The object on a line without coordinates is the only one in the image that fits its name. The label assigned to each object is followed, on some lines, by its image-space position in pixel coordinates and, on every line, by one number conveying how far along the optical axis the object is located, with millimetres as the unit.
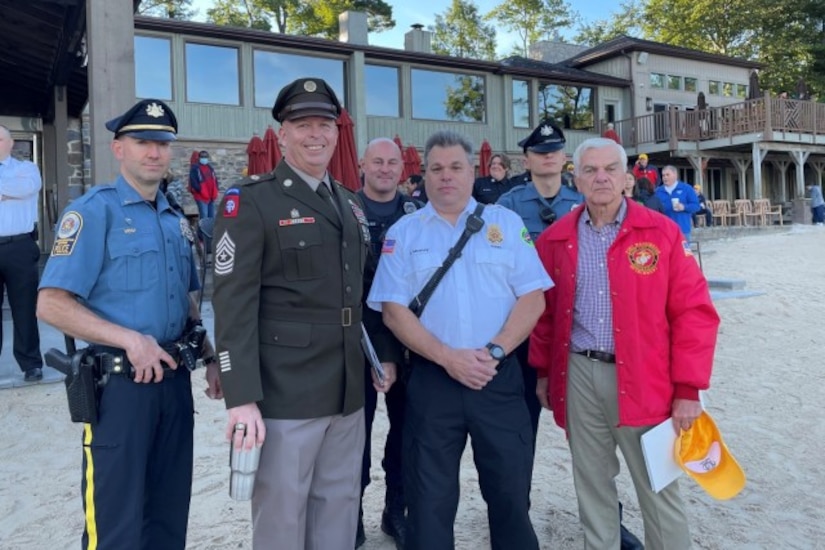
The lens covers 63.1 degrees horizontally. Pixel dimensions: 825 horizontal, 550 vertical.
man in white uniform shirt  2646
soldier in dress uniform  2143
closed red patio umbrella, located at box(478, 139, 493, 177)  14283
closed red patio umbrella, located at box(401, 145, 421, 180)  12609
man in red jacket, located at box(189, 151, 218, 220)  12797
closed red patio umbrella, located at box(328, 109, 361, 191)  7504
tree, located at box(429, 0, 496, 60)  39062
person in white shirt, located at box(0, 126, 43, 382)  5008
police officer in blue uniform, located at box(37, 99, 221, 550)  2215
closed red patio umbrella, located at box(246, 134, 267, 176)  10812
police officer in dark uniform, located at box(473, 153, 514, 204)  6186
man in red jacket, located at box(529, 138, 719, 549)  2621
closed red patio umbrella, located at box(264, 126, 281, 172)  10547
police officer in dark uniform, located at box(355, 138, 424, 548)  3309
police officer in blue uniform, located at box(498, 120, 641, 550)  3467
